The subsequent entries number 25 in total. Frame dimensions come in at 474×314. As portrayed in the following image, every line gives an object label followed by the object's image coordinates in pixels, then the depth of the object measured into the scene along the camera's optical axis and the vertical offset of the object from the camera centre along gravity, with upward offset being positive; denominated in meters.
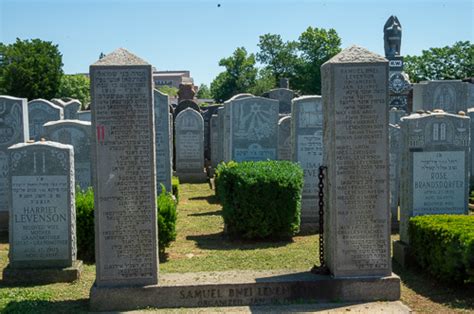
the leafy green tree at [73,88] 51.76 +4.89
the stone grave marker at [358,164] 6.25 -0.26
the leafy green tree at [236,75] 58.09 +6.69
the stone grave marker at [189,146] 19.41 -0.17
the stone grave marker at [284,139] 13.93 +0.02
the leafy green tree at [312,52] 56.41 +8.72
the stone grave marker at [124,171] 6.03 -0.31
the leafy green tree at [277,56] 59.10 +8.76
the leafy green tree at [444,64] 53.91 +7.14
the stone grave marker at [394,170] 10.49 -0.58
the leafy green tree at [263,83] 53.91 +5.48
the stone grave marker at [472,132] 13.88 +0.14
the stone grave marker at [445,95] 16.30 +1.22
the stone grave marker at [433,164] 8.23 -0.36
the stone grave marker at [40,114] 15.22 +0.75
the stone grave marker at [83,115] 15.48 +0.72
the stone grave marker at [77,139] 10.09 +0.05
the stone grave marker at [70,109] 18.02 +1.03
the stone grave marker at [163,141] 12.07 +0.00
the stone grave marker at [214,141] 19.72 -0.01
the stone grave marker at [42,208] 7.52 -0.86
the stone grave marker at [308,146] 10.65 -0.11
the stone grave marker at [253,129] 13.29 +0.26
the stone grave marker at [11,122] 10.73 +0.38
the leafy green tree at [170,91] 85.53 +7.57
